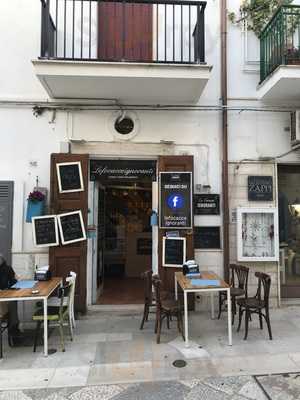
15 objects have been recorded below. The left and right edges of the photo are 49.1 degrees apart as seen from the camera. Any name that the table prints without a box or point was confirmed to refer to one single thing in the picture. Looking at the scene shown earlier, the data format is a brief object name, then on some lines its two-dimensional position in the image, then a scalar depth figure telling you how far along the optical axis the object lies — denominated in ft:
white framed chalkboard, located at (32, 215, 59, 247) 17.66
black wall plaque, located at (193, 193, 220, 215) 19.06
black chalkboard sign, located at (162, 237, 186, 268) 18.31
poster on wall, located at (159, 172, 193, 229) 18.60
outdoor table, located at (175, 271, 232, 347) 13.94
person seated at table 14.61
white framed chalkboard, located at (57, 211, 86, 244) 17.98
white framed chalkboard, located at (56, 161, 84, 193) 18.11
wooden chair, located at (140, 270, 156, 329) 15.92
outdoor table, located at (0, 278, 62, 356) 13.17
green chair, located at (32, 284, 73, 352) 13.94
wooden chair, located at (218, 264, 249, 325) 16.64
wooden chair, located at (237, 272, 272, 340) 14.56
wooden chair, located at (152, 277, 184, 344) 14.52
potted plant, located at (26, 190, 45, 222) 17.67
